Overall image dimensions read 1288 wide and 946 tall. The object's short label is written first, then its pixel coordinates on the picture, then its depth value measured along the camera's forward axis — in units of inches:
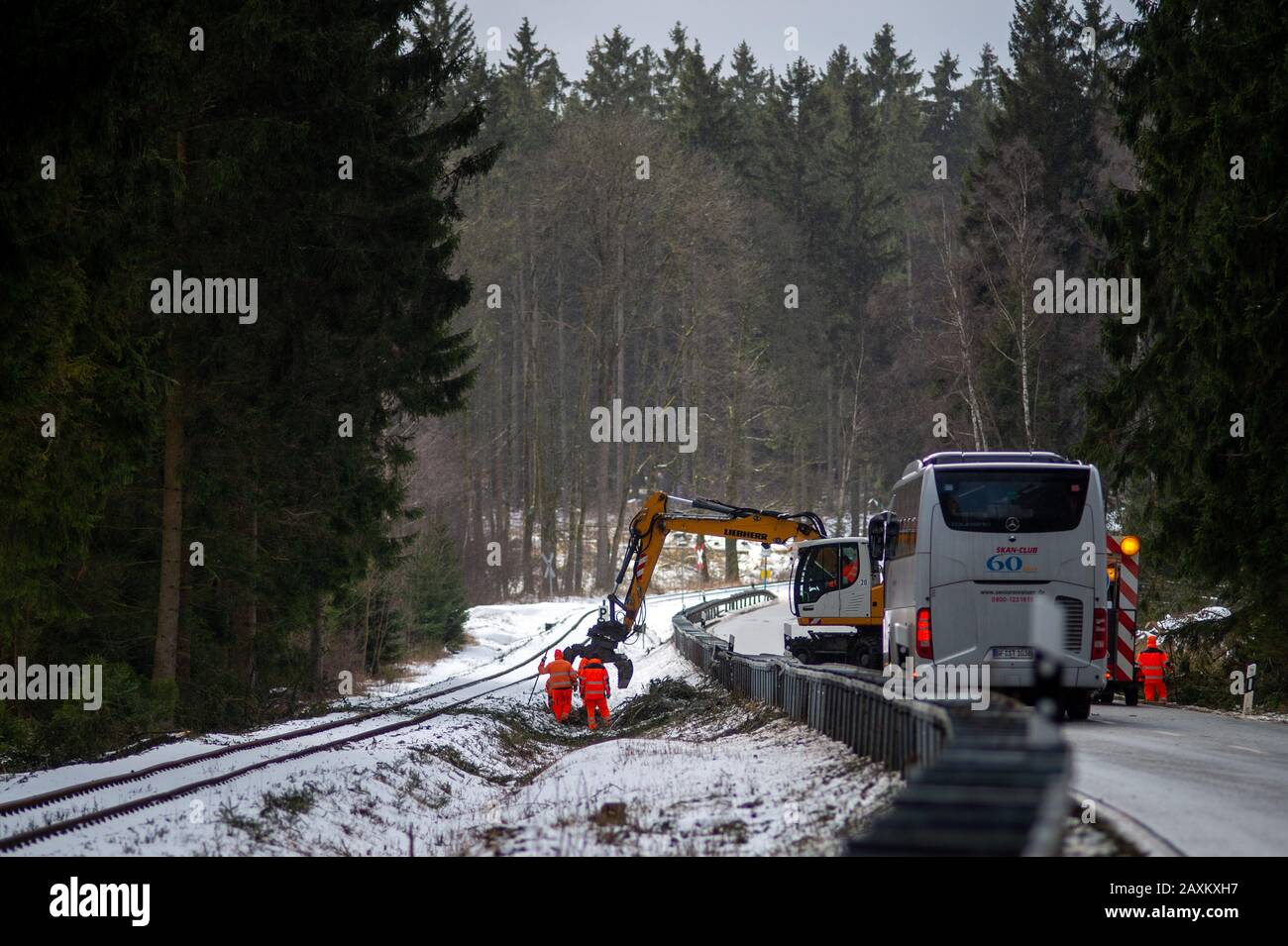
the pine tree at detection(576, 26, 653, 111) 3176.7
